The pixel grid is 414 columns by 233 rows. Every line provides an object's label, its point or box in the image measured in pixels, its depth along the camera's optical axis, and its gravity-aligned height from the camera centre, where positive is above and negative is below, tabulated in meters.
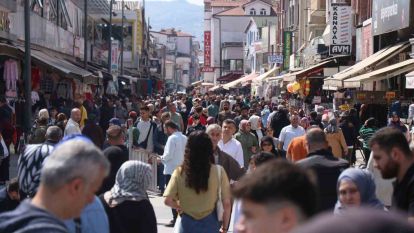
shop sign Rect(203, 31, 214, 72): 121.12 +4.30
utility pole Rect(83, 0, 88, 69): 36.53 +1.20
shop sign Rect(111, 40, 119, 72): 48.24 +1.34
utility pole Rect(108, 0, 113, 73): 47.29 +1.34
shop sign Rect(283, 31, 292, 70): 57.16 +2.27
